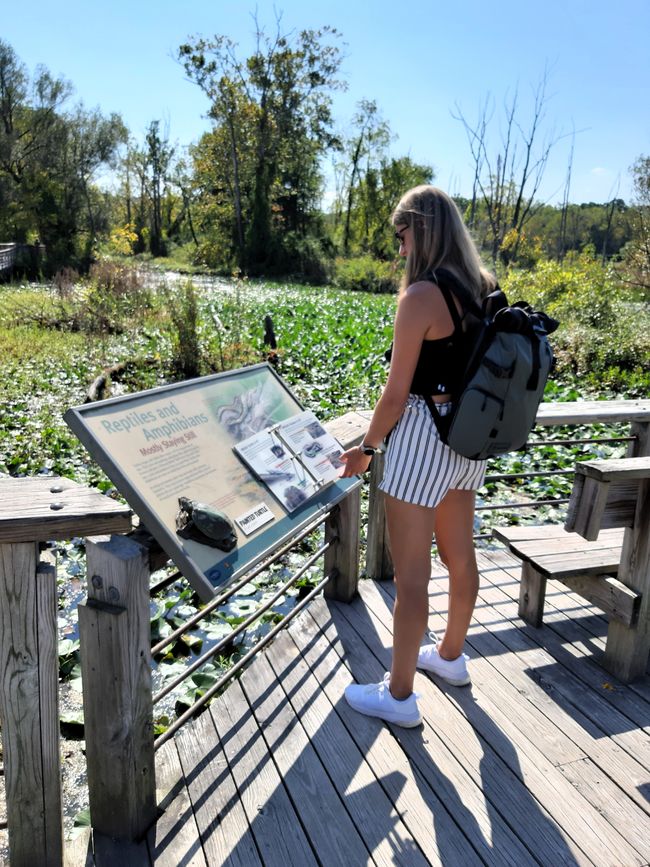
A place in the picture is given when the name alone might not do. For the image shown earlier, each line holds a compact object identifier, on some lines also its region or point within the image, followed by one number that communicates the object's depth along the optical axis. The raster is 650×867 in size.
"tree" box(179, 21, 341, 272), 31.66
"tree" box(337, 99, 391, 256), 39.56
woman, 1.72
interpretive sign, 1.54
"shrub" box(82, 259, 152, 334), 11.23
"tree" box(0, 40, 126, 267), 27.78
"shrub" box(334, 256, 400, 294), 25.33
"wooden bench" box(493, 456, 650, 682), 2.12
